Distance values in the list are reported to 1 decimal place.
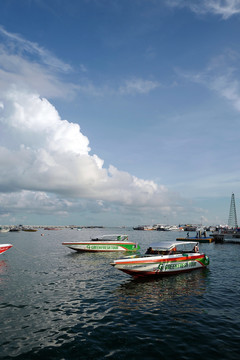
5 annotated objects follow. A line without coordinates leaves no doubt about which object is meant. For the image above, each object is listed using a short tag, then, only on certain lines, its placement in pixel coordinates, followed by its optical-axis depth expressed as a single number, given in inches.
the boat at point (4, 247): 1321.4
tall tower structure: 4936.8
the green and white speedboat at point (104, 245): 1546.9
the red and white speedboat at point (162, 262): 802.2
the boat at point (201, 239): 2715.8
